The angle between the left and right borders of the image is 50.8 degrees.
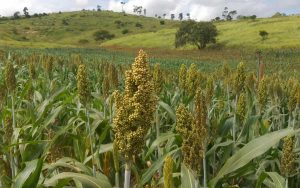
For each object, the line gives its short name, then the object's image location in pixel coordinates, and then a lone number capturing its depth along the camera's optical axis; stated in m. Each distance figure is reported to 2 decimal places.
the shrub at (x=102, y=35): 69.50
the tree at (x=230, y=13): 101.61
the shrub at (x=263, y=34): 45.88
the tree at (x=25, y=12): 98.12
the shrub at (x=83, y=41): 66.60
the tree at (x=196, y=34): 47.57
